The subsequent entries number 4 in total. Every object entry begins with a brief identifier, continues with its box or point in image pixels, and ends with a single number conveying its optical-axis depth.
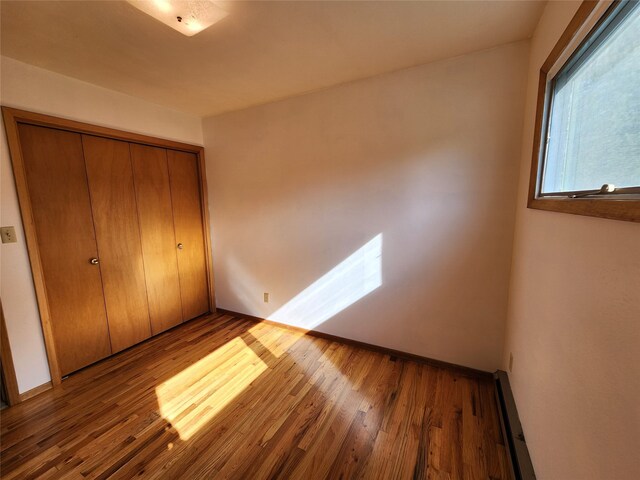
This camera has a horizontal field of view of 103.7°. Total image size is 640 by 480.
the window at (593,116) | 0.70
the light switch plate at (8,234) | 1.70
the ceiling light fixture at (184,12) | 1.21
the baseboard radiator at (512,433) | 1.21
